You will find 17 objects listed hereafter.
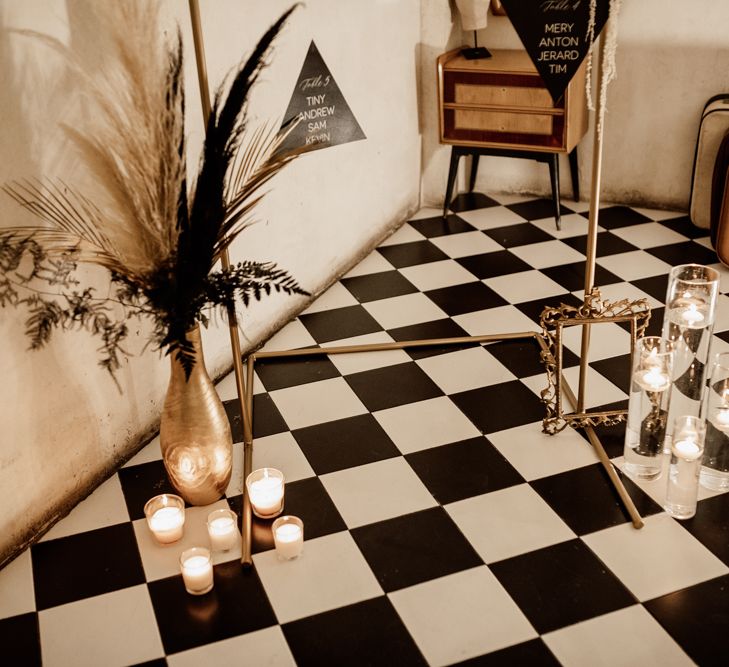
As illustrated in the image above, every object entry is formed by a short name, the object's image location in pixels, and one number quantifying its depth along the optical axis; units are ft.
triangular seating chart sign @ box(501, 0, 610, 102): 7.47
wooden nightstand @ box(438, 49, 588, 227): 12.87
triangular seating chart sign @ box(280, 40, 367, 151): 10.61
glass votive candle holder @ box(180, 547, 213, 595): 6.82
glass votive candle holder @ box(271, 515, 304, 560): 7.16
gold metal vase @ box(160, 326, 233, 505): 7.47
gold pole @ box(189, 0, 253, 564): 6.98
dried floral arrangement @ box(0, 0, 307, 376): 6.16
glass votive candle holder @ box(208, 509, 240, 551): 7.32
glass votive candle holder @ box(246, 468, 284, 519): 7.66
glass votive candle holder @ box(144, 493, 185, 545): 7.41
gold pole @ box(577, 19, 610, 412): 7.48
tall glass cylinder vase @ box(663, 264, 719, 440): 7.88
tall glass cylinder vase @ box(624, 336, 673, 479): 7.62
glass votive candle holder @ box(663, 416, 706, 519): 7.18
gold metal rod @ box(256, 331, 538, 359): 10.27
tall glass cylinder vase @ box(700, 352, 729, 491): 7.68
